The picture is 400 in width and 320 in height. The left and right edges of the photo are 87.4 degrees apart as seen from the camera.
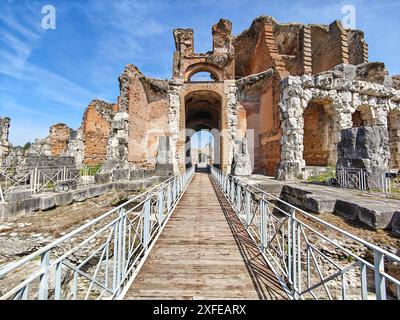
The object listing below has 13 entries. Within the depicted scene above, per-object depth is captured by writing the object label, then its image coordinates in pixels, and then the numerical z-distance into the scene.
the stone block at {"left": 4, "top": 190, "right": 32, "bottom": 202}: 5.68
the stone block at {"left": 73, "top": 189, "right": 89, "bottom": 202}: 7.01
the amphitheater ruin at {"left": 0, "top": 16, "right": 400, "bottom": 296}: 6.41
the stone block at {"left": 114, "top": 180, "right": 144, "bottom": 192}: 8.49
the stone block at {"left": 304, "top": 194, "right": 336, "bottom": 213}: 4.84
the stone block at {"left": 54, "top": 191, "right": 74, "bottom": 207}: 6.36
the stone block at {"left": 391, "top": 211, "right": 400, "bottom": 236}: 3.65
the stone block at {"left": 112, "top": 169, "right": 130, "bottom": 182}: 9.95
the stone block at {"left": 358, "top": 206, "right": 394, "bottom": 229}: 3.75
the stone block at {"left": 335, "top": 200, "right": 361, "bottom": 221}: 4.26
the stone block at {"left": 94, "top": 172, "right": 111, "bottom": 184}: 9.23
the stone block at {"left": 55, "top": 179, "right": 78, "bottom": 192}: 7.06
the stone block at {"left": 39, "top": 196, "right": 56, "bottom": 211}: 5.91
